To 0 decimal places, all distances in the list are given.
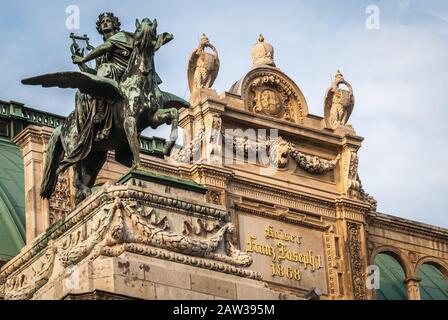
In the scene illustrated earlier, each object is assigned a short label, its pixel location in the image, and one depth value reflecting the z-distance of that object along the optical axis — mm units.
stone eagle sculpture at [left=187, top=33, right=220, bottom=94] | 80250
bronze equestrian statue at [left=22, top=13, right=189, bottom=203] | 52562
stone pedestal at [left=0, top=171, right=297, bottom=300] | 49594
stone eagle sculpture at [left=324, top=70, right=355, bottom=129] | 84188
